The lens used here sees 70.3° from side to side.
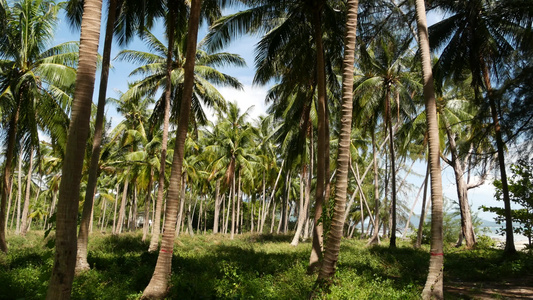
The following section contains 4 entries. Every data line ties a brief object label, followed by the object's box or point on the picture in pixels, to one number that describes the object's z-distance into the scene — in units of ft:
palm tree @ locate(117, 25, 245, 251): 59.16
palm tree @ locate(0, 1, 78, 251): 40.60
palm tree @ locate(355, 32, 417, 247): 63.36
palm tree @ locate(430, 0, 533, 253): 40.41
